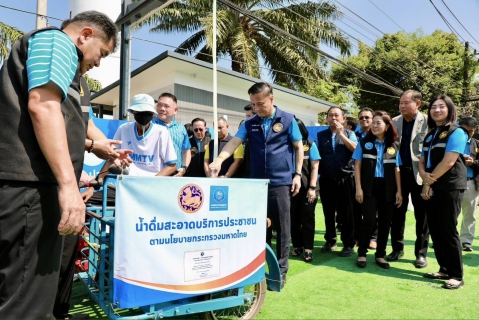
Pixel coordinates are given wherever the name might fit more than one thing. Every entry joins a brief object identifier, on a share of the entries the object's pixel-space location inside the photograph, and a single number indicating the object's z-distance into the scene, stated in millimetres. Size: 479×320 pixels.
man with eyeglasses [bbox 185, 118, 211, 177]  5750
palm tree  15516
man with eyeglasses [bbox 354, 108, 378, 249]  5570
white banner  2133
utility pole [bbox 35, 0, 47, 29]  10210
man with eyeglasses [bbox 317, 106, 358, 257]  5180
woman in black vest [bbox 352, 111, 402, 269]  4543
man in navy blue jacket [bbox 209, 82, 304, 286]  3693
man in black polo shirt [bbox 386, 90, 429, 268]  4570
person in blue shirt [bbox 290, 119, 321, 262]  4699
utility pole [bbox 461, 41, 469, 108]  24938
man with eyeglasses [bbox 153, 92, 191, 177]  4973
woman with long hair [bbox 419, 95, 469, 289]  3721
